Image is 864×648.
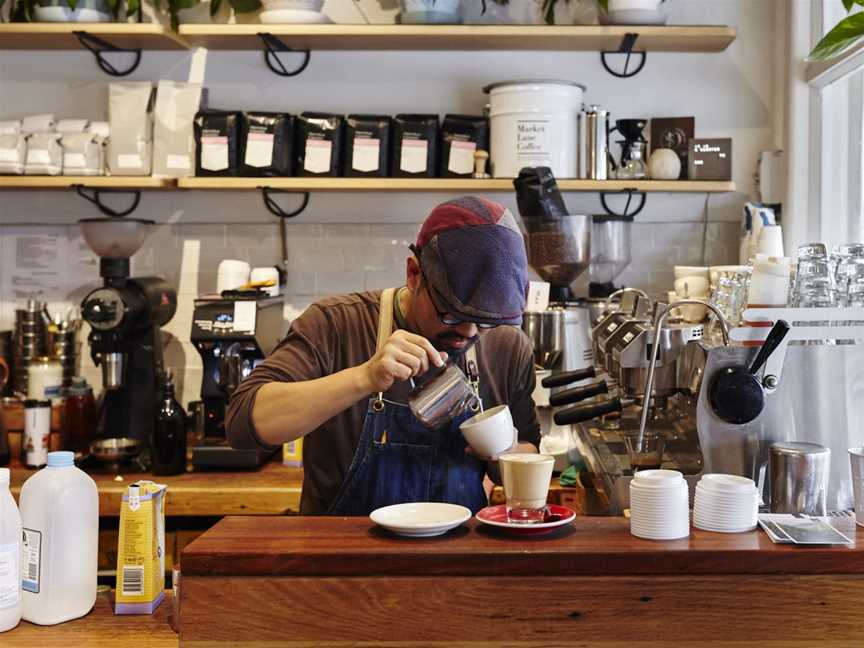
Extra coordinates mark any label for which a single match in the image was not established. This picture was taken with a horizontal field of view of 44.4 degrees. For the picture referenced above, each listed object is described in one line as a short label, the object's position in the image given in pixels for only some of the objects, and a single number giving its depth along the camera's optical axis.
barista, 1.88
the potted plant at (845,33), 1.85
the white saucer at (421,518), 1.75
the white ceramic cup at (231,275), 3.74
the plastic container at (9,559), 1.80
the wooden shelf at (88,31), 3.71
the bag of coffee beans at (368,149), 3.75
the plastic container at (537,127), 3.68
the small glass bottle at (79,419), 3.70
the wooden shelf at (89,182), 3.73
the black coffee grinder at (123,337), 3.52
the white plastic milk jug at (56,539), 1.84
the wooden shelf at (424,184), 3.69
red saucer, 1.76
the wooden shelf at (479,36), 3.67
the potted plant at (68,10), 3.76
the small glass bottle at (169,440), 3.44
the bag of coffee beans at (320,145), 3.77
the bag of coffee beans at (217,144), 3.76
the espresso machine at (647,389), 2.24
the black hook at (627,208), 3.91
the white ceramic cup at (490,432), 2.01
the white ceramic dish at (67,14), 3.76
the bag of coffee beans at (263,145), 3.75
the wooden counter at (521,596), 1.66
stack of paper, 1.74
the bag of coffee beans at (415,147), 3.75
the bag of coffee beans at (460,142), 3.75
